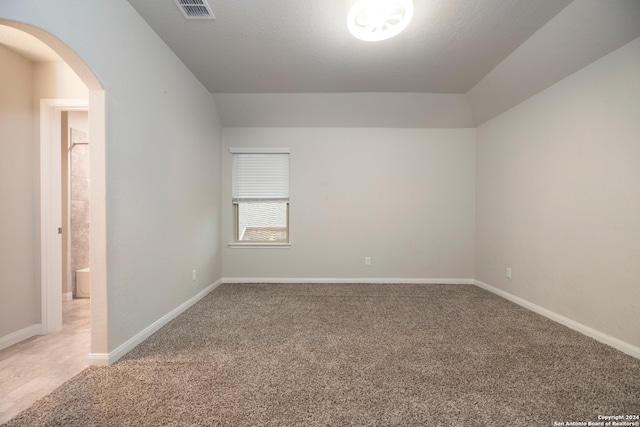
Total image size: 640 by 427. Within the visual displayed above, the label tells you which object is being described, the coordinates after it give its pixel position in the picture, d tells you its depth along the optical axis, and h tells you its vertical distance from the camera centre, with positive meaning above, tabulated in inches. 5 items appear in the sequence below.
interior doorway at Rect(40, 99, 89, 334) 92.1 +1.2
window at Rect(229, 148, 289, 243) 162.1 +15.7
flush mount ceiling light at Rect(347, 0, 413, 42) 73.9 +59.0
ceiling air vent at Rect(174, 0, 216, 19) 79.5 +65.1
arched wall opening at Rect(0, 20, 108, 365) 71.7 -2.7
